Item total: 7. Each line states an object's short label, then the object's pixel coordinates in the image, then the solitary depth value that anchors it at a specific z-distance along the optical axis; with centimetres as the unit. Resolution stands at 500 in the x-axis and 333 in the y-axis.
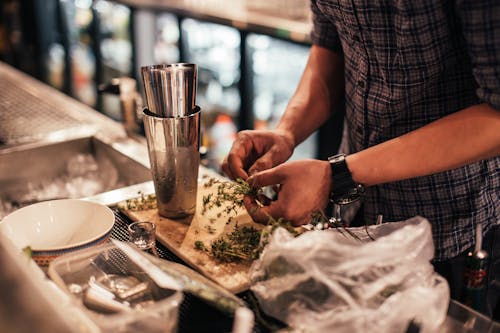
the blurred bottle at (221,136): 381
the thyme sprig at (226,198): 125
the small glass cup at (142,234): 119
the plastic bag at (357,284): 87
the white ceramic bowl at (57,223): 116
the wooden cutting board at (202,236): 110
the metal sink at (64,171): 189
